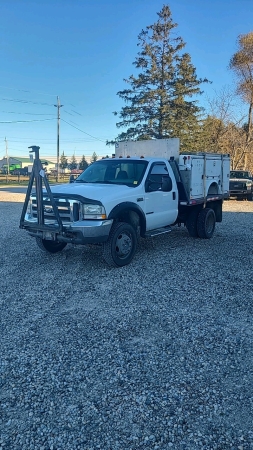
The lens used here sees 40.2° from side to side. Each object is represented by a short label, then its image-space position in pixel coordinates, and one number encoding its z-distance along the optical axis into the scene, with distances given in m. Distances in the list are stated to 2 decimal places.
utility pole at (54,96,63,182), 41.03
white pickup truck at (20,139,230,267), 5.83
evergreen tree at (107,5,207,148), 26.00
